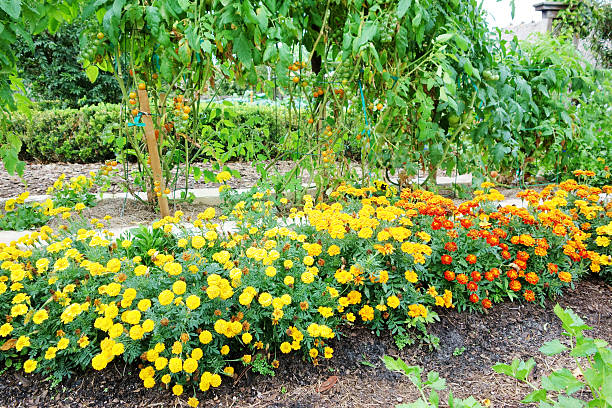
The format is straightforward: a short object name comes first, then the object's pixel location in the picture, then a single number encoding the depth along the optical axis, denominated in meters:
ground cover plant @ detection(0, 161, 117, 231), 2.63
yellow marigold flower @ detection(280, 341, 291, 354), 1.44
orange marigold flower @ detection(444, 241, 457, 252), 1.81
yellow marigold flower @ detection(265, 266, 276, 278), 1.47
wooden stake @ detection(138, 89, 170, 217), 2.51
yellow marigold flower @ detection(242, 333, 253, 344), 1.38
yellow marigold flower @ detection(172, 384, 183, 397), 1.33
